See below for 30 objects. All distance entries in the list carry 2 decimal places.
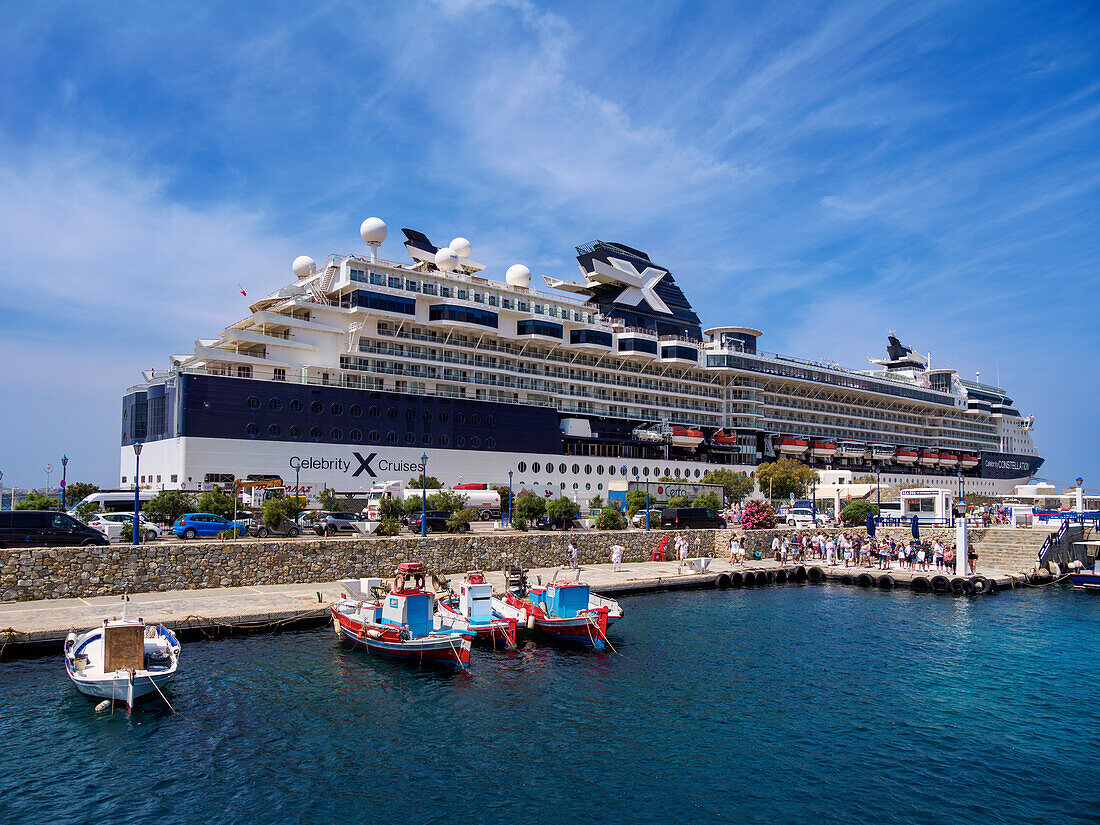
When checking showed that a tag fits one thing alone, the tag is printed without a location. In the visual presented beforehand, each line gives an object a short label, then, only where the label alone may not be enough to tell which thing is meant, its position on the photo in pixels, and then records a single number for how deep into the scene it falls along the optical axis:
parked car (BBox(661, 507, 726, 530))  46.34
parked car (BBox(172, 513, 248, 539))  33.53
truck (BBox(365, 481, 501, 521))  45.21
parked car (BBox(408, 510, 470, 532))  37.91
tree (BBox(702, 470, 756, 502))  71.19
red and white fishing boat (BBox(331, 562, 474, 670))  20.20
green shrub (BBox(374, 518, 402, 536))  34.41
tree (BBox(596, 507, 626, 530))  42.41
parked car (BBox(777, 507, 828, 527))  55.86
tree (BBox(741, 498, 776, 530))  47.62
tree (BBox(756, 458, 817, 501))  75.12
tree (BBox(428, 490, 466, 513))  41.21
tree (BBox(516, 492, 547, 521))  39.34
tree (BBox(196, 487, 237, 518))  37.59
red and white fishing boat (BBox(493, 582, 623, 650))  23.14
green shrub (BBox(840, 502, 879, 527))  57.25
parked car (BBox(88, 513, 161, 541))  31.67
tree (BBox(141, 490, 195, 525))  35.94
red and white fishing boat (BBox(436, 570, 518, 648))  22.59
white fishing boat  16.16
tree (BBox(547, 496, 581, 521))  41.50
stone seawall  24.66
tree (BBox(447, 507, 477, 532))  36.44
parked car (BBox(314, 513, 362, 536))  35.78
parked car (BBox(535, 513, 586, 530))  41.94
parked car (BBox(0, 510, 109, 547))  25.75
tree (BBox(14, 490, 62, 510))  38.31
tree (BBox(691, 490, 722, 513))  51.56
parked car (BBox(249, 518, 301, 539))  34.25
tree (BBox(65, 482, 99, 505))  48.75
